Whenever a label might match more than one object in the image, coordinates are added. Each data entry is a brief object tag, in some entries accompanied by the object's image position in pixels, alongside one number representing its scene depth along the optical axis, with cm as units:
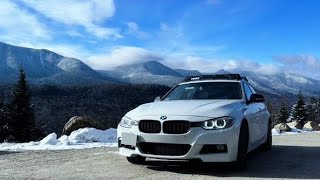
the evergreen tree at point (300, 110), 4484
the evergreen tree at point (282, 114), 4943
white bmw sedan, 447
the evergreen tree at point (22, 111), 2619
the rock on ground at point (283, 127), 1550
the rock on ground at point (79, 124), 1216
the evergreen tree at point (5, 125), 2598
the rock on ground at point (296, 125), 2009
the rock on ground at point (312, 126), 1974
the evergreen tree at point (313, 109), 6006
